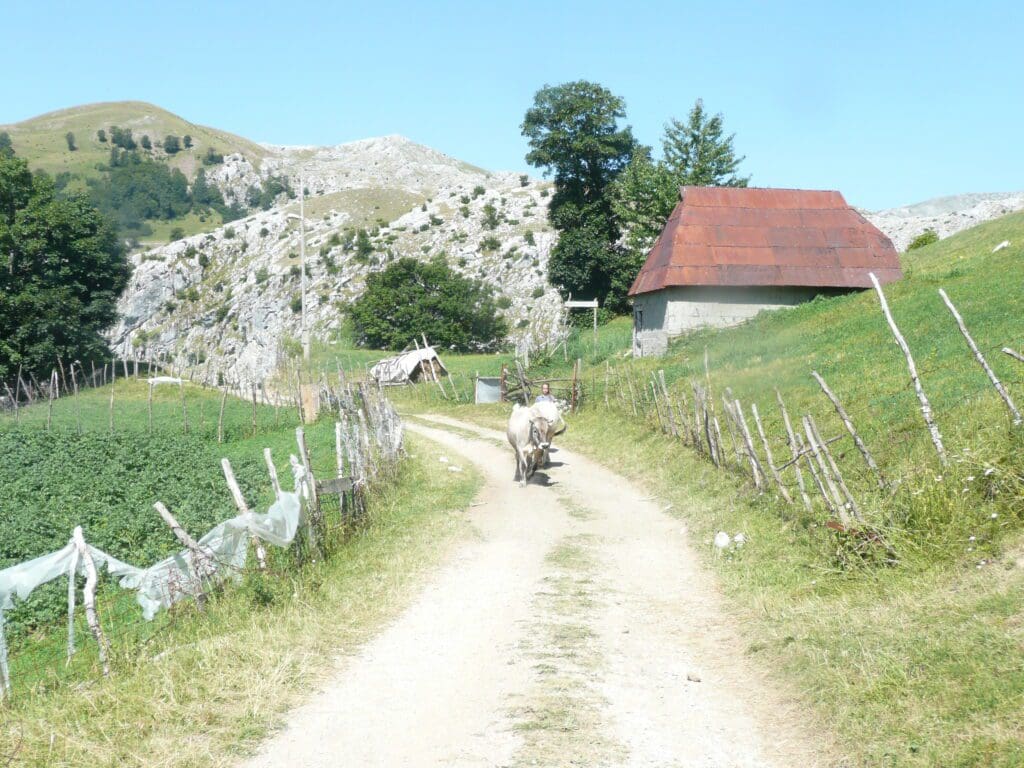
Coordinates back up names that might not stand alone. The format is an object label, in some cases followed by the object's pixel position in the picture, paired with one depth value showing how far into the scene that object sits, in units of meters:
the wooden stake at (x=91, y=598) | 6.93
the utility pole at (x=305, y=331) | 34.53
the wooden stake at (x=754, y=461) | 11.59
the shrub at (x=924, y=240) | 47.44
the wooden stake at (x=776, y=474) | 10.66
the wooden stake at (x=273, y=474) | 9.68
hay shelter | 42.16
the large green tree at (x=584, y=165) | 50.22
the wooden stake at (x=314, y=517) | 10.28
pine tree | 46.56
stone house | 31.36
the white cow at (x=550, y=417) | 16.81
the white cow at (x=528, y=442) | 16.33
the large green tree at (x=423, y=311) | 62.88
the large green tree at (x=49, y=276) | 41.94
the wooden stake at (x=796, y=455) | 9.91
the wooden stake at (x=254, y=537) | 8.98
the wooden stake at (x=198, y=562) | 8.06
